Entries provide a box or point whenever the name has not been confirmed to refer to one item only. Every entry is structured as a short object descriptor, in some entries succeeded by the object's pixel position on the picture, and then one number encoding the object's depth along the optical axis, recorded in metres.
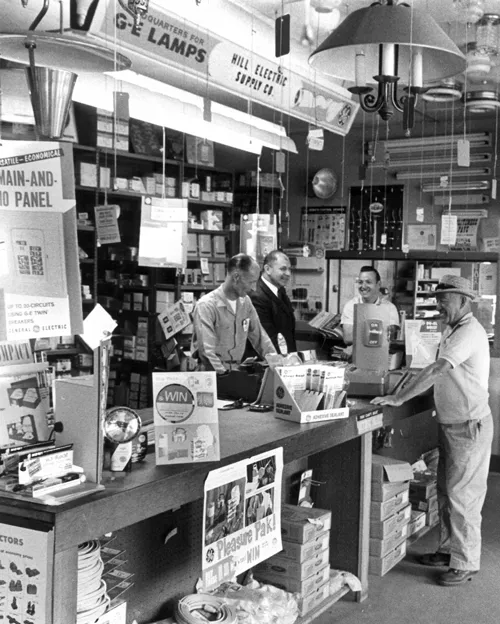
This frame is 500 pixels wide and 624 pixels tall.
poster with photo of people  3.04
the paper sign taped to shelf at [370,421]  4.19
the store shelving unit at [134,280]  8.90
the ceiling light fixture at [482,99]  7.46
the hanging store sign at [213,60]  4.32
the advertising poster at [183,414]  2.89
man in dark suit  7.06
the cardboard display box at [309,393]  3.88
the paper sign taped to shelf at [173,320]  8.22
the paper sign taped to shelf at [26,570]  2.26
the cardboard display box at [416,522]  5.09
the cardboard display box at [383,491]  4.56
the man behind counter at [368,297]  7.21
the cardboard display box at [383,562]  4.57
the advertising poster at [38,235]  2.23
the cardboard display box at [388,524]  4.54
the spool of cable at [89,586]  2.62
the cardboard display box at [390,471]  4.59
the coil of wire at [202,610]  3.25
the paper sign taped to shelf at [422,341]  5.88
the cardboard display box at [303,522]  3.88
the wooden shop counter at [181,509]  2.31
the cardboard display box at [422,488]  5.37
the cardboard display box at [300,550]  3.85
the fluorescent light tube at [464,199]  10.31
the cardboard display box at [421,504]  5.39
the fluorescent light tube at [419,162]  10.31
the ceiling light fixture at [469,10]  5.46
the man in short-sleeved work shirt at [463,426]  4.67
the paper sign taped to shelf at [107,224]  6.89
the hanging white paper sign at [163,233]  5.31
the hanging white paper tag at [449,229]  7.86
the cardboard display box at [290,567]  3.85
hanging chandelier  2.58
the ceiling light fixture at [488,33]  5.92
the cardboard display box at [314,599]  3.84
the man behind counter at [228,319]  5.76
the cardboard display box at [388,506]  4.54
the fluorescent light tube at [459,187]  10.20
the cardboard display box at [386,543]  4.55
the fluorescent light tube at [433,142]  10.23
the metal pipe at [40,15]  2.57
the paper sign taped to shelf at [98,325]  2.82
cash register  5.07
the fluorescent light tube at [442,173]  10.31
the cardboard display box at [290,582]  3.85
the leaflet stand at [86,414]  2.49
